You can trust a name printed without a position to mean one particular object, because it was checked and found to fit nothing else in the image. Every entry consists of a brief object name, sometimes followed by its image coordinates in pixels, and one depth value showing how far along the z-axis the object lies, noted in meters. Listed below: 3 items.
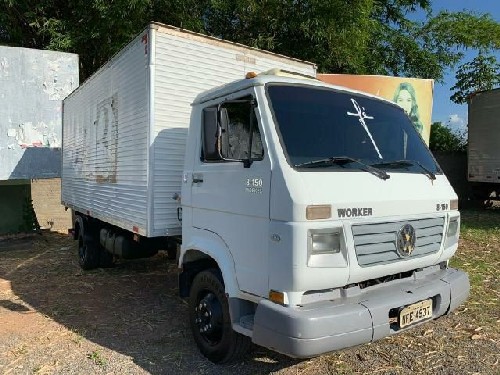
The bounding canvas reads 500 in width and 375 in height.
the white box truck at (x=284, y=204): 3.24
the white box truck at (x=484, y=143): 14.77
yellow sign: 9.55
